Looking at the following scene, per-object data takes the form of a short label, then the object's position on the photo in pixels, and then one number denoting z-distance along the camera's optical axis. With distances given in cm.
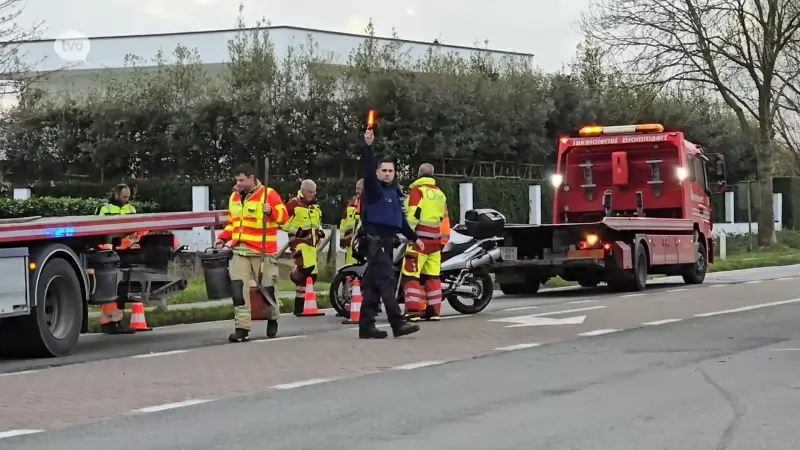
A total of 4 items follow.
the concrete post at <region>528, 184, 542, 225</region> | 3862
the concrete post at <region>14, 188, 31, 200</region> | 3728
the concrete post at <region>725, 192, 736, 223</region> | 5023
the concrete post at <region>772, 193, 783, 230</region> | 5247
